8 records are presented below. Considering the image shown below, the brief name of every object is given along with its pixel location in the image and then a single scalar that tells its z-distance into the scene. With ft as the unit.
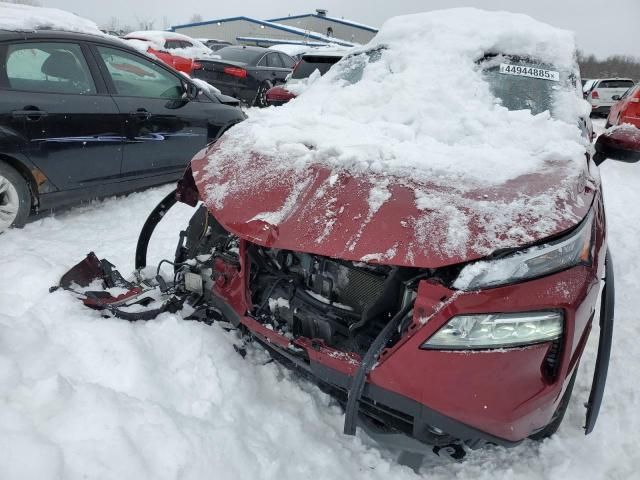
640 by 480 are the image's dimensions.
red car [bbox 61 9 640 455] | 5.66
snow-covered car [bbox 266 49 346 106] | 14.61
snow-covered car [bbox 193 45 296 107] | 35.32
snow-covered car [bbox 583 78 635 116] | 54.65
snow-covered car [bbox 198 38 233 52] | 84.66
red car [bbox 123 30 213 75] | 41.47
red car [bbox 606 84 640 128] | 29.22
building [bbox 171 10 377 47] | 154.71
